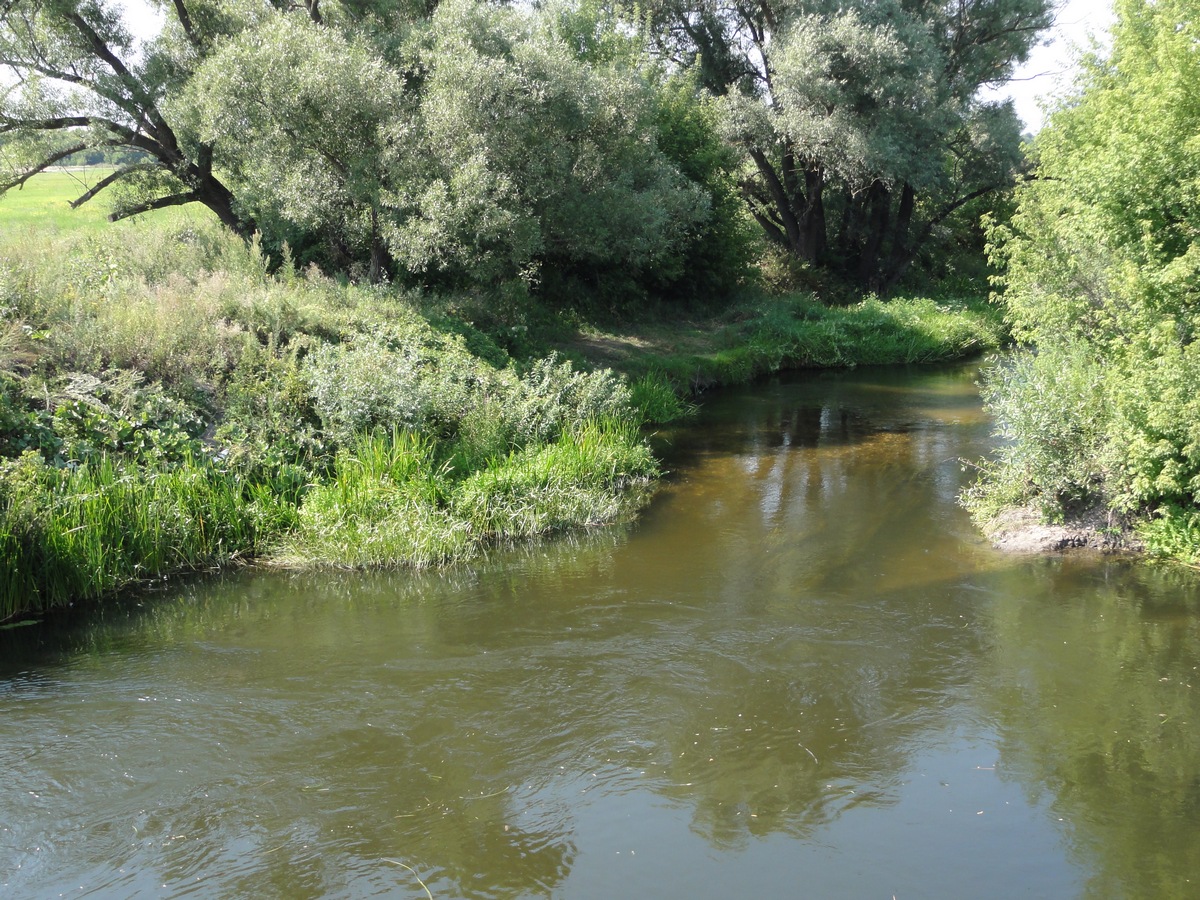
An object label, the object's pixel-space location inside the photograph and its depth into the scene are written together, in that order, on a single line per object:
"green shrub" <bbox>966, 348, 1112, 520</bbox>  11.30
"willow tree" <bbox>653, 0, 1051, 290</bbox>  27.02
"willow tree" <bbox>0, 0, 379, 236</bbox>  19.52
